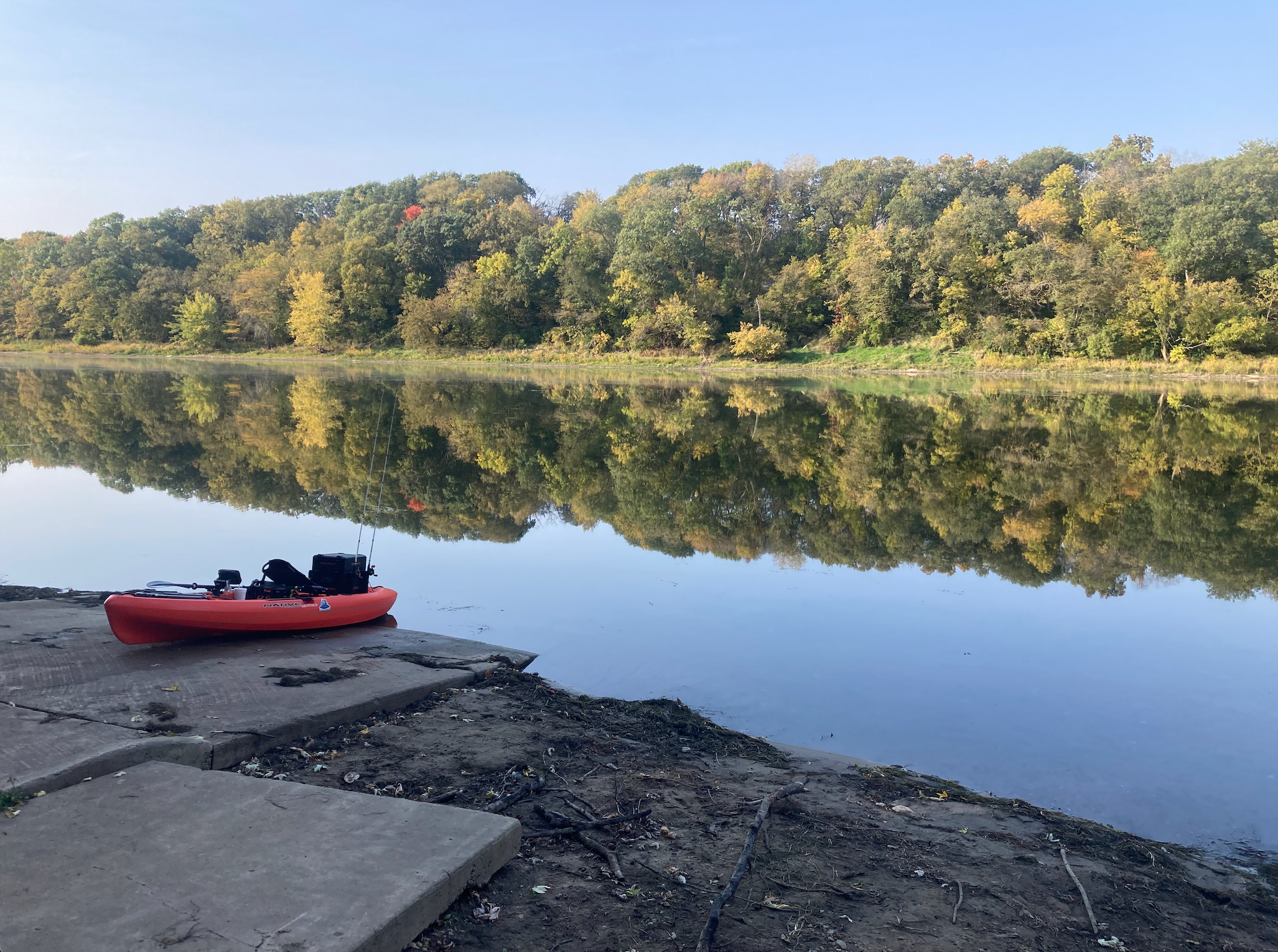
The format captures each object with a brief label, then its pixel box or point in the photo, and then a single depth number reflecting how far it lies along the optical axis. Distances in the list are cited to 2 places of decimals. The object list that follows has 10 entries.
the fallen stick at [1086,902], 3.33
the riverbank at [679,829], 3.22
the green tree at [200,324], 65.69
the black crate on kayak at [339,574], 7.94
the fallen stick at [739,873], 3.02
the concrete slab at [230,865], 2.63
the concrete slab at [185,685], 4.08
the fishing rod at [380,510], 12.28
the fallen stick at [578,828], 3.72
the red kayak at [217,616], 6.41
